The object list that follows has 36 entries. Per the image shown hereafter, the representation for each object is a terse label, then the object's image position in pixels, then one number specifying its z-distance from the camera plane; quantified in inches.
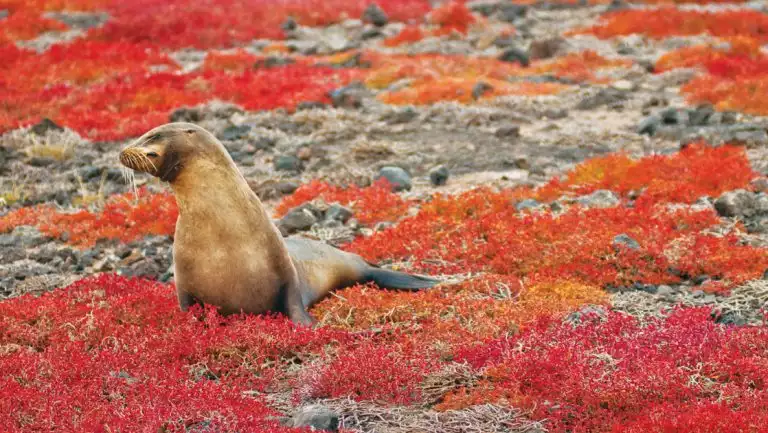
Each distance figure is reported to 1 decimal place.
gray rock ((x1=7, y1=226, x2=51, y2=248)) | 566.6
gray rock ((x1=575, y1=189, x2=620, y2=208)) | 568.4
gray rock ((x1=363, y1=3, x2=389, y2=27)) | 1407.5
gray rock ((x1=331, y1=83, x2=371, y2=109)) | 895.1
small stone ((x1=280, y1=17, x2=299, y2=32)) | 1374.3
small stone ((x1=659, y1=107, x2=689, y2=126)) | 775.1
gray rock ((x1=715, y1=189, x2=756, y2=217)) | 534.9
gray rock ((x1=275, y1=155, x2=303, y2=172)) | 706.2
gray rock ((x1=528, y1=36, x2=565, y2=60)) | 1150.3
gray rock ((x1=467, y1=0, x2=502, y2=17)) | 1476.4
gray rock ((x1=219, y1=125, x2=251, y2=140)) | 802.8
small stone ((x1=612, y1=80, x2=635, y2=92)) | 935.9
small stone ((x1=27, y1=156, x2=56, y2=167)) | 746.2
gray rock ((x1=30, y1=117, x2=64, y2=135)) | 812.0
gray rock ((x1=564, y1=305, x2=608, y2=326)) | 379.2
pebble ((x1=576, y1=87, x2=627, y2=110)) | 876.6
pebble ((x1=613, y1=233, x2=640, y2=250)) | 476.4
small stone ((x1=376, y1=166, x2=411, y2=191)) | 640.4
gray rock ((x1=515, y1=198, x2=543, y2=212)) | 566.6
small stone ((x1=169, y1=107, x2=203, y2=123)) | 866.8
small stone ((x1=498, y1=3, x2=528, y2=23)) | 1431.5
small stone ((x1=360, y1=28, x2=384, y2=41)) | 1327.5
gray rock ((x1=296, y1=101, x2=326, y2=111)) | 885.2
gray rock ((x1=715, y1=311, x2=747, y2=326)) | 385.6
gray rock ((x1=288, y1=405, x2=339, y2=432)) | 300.5
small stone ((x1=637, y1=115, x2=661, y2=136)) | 763.4
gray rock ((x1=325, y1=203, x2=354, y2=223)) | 572.7
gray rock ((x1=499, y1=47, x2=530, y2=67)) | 1115.8
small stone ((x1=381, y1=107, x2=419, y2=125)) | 841.0
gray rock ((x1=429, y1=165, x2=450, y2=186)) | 650.2
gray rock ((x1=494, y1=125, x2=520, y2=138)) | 775.7
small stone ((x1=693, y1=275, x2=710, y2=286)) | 450.8
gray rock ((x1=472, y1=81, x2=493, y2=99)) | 909.2
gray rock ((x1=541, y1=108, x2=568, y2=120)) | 844.4
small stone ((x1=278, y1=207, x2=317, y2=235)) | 561.3
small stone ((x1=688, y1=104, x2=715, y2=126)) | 768.3
